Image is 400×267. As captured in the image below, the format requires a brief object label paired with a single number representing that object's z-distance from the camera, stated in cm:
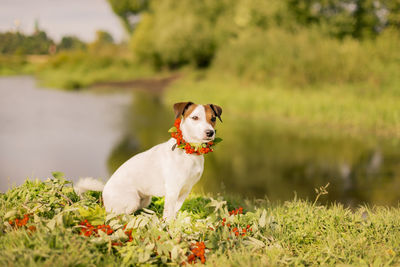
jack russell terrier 337
